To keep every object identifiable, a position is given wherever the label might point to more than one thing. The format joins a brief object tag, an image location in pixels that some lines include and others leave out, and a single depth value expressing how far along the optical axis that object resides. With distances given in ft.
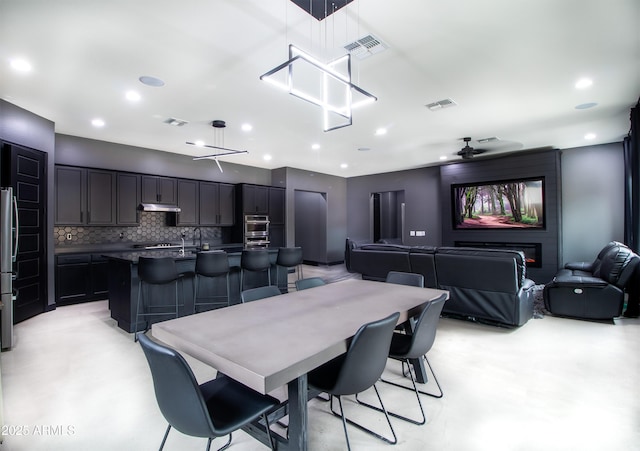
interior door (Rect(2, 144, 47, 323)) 13.34
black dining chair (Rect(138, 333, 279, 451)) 4.26
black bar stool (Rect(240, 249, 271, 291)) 15.35
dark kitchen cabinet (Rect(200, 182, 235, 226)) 23.77
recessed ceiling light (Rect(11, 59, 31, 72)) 10.25
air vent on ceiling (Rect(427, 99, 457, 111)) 13.80
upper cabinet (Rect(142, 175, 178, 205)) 20.72
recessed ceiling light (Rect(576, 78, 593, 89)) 11.86
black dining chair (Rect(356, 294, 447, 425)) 6.82
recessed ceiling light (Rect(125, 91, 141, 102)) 12.67
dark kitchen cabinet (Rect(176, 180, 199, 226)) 22.40
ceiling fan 20.08
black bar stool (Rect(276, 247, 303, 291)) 16.96
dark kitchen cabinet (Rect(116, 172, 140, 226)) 19.54
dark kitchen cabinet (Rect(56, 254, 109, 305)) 17.11
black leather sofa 12.79
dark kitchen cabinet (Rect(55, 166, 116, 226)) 17.42
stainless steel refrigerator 11.02
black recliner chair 13.64
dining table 4.43
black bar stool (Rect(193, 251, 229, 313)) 13.75
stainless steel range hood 20.16
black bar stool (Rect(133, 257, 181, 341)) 12.24
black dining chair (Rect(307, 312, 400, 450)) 5.32
